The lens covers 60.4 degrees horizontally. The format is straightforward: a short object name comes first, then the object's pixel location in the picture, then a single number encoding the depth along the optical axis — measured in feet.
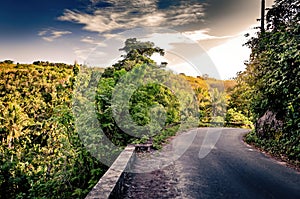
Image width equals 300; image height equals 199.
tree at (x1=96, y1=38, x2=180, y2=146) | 25.39
